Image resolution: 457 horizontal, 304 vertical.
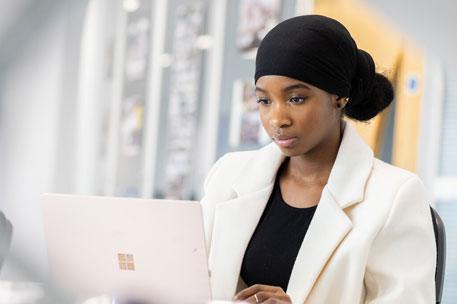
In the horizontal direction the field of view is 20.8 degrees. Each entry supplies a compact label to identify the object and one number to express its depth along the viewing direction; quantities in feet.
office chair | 8.87
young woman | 8.67
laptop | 7.74
